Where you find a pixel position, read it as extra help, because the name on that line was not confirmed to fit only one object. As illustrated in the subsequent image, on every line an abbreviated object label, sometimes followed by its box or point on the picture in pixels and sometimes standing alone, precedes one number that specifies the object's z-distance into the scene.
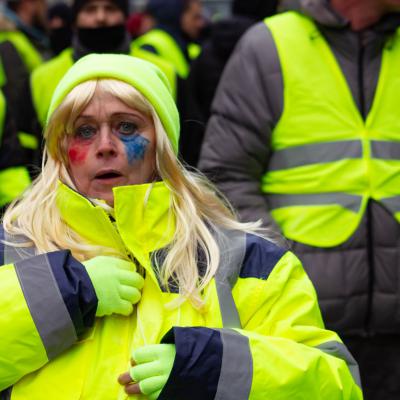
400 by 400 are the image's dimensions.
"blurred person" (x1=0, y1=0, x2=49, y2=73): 12.32
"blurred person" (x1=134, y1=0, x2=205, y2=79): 12.89
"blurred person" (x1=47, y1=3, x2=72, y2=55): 12.76
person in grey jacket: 6.70
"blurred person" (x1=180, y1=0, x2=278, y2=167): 10.58
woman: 4.55
